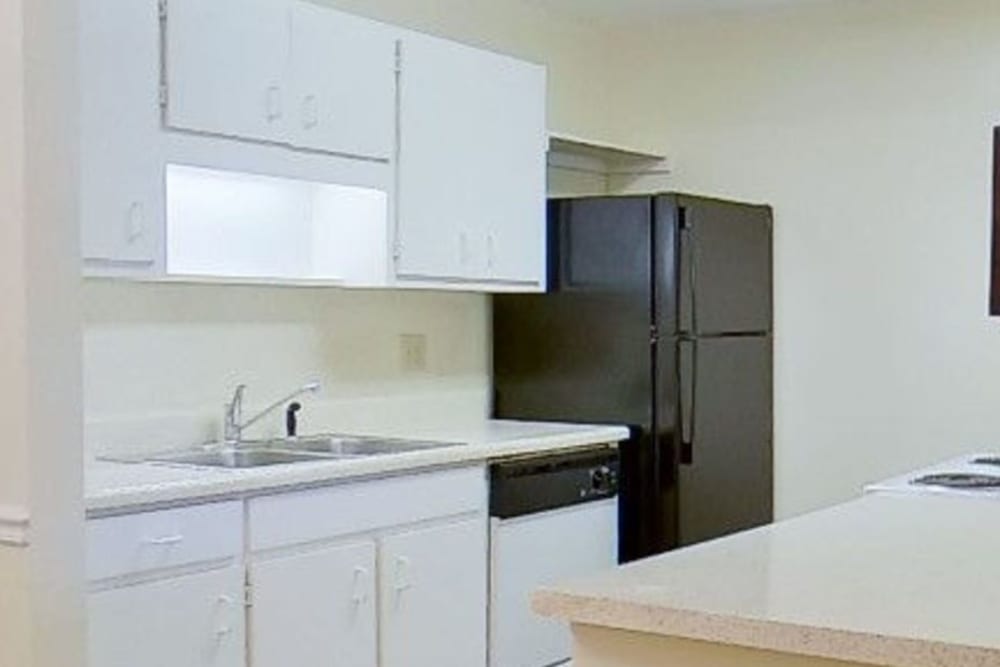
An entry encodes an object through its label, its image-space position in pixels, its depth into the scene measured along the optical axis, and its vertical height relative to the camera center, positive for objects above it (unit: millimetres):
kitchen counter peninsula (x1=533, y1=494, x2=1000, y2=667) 1687 -374
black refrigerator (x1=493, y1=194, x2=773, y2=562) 4785 -92
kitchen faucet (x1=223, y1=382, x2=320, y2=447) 4047 -287
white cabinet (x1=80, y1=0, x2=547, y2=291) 3352 +491
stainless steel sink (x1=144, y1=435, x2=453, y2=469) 3861 -372
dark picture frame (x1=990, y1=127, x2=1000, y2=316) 4023 +154
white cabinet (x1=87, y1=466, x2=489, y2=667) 3037 -634
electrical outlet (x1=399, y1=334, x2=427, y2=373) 4824 -99
